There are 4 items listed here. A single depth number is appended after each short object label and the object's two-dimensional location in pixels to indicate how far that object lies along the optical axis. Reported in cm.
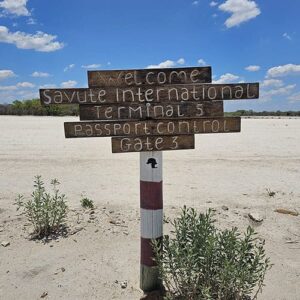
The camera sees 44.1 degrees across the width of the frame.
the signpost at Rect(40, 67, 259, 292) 329
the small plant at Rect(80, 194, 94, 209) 597
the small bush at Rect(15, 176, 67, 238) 474
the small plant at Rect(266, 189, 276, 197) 699
